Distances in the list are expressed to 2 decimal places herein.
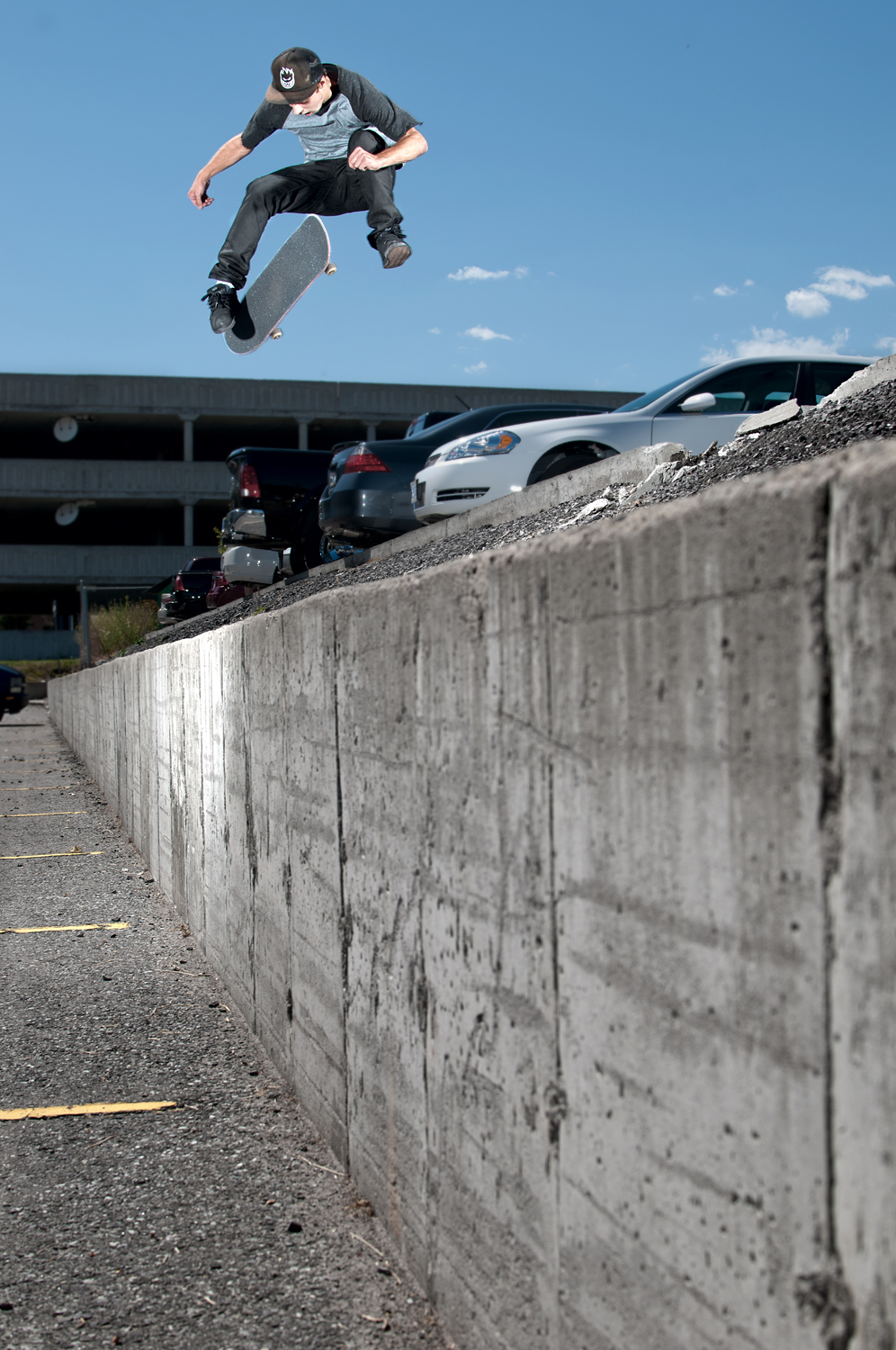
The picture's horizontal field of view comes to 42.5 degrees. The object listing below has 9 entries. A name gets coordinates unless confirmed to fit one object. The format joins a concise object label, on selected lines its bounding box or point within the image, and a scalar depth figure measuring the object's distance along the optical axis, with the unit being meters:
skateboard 13.27
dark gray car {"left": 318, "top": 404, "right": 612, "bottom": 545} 11.41
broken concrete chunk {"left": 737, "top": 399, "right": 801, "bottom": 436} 7.19
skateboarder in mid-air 13.02
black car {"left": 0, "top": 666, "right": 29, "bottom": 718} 29.58
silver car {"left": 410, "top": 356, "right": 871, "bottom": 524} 9.23
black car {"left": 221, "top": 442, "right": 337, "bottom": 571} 14.91
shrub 27.61
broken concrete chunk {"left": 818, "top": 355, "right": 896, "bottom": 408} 6.83
